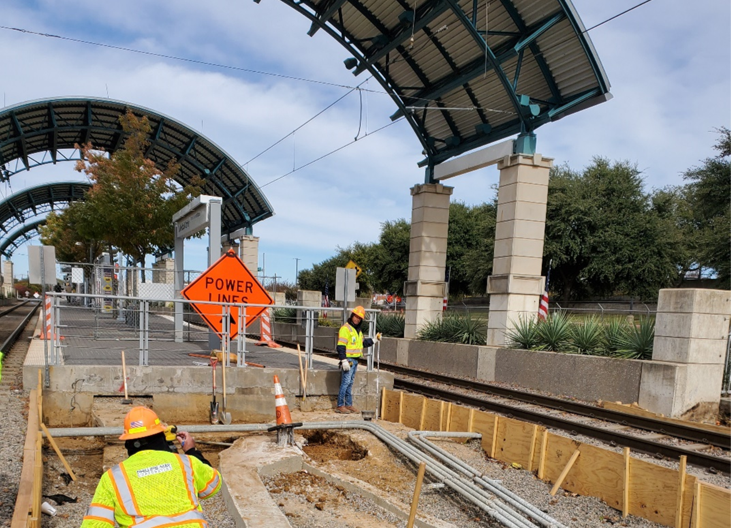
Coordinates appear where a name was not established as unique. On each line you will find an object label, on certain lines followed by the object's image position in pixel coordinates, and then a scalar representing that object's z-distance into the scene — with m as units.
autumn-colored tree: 25.22
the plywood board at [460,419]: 9.04
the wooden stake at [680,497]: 5.50
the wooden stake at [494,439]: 8.30
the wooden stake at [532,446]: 7.49
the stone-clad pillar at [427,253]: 18.30
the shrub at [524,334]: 13.99
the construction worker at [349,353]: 10.09
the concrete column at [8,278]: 62.64
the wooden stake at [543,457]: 7.25
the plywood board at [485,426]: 8.47
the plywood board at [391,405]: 10.81
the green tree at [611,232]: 32.59
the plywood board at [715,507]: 5.14
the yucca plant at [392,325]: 20.59
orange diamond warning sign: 10.87
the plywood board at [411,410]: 10.17
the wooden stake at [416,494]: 4.55
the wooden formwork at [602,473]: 5.34
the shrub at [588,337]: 12.99
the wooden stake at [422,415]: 9.85
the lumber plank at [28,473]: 4.12
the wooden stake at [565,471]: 6.70
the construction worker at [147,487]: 2.83
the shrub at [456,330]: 16.70
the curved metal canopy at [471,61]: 14.07
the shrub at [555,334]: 13.52
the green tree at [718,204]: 23.42
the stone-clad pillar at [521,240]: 14.67
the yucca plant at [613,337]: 12.41
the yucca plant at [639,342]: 11.62
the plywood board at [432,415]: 9.66
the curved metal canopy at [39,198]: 54.50
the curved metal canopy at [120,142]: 29.47
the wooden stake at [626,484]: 6.08
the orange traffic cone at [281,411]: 7.75
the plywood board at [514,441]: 7.66
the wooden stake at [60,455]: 6.53
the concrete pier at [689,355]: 10.13
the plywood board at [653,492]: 5.73
